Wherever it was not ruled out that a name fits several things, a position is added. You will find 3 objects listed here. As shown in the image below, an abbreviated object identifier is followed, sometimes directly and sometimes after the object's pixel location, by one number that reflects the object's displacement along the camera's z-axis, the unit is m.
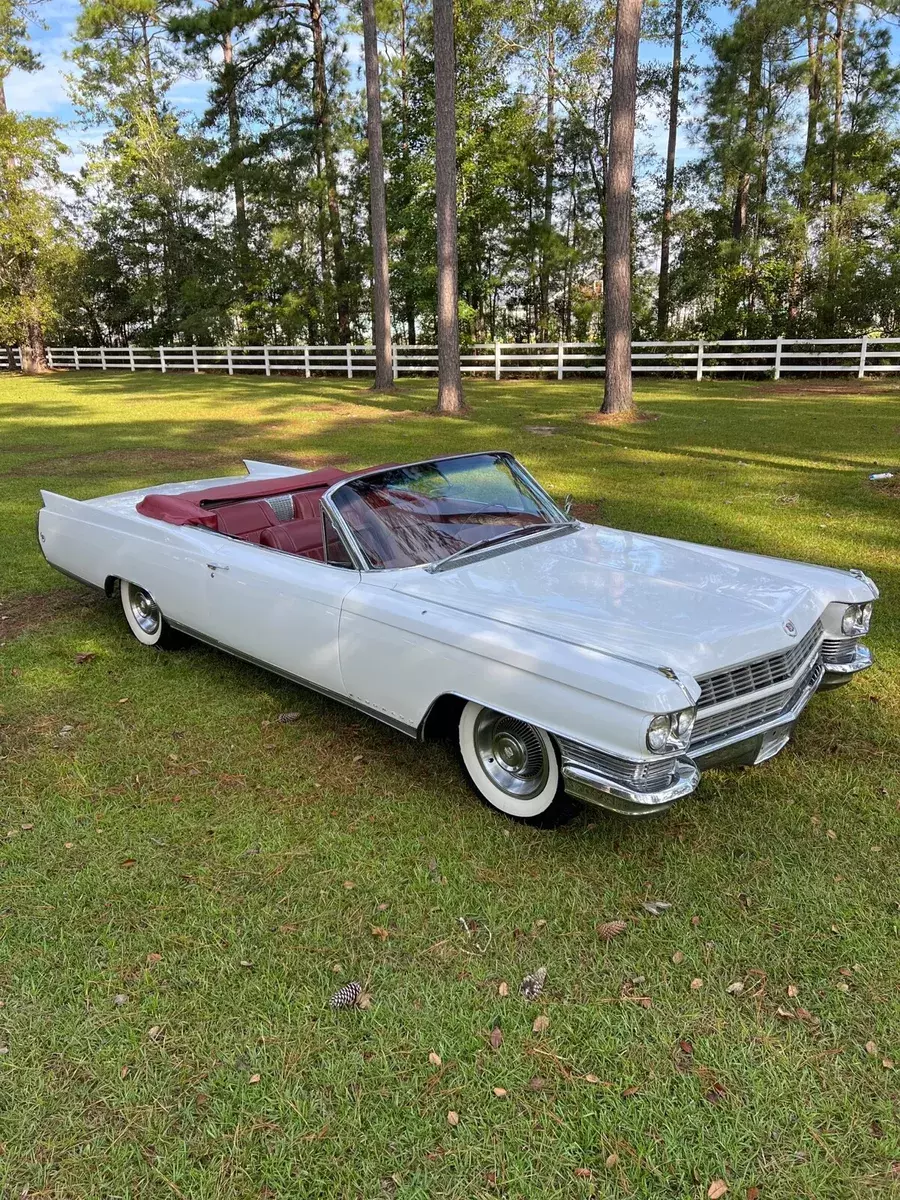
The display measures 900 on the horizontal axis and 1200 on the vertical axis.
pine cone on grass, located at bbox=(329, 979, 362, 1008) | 2.54
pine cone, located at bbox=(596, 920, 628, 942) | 2.78
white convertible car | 2.85
